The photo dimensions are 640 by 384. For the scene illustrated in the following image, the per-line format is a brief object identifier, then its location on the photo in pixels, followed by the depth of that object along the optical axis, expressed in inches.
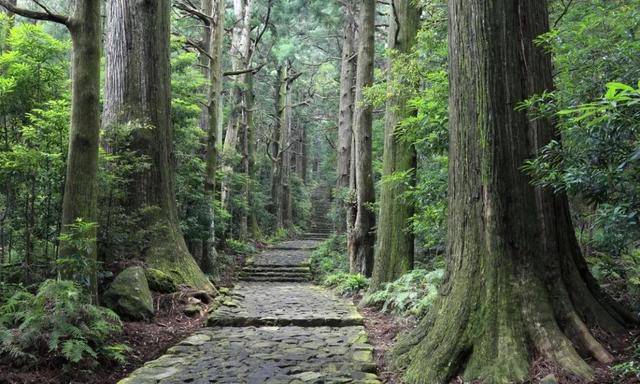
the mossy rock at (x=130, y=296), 242.5
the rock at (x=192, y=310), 286.7
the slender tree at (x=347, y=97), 665.0
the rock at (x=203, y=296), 313.4
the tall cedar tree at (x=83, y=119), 198.7
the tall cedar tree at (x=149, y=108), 323.6
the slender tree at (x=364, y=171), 443.5
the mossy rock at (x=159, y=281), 292.0
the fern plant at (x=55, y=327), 161.5
